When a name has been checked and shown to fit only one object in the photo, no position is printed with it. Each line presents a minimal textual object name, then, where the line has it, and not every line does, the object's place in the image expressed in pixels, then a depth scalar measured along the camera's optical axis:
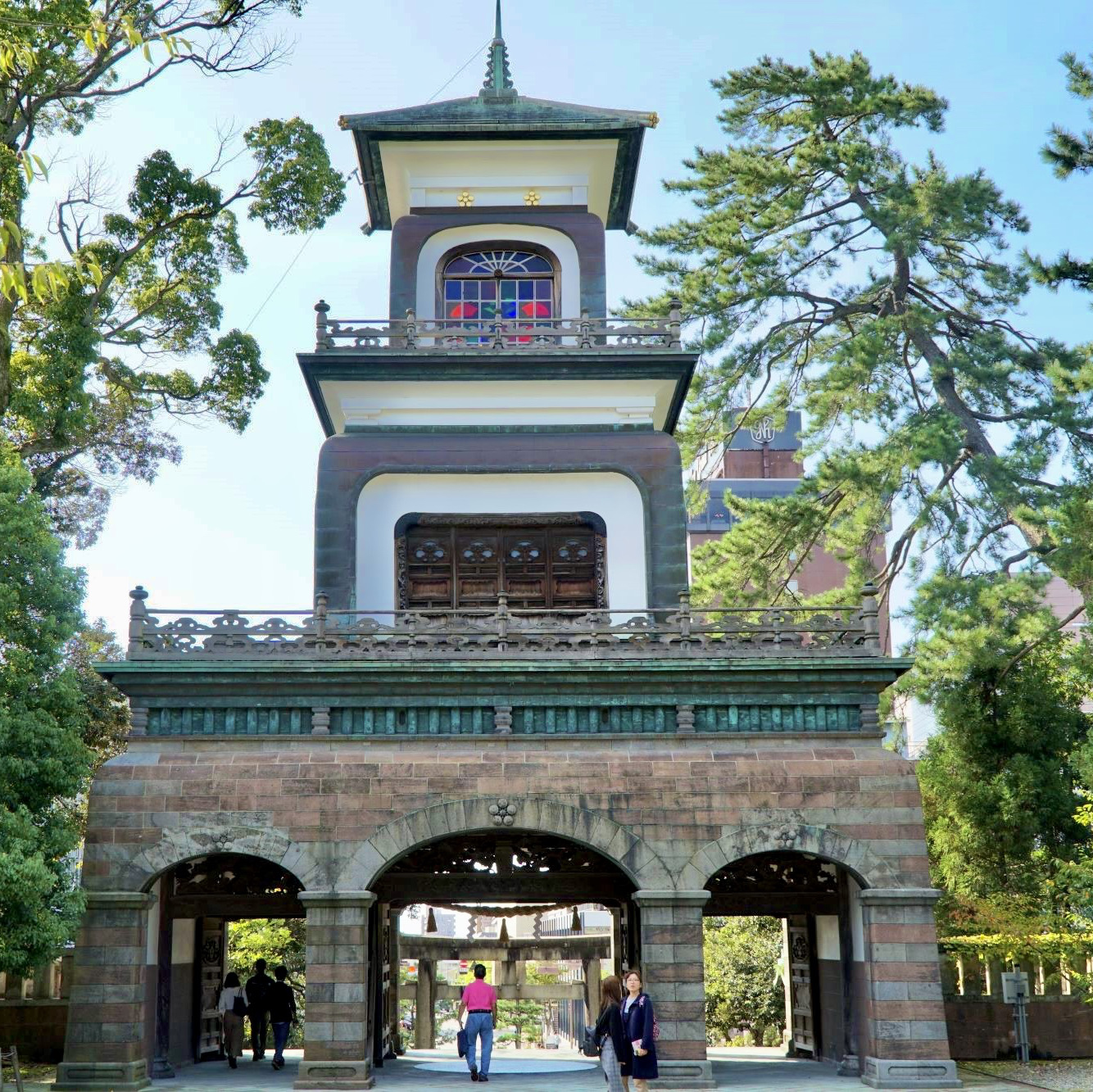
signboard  19.88
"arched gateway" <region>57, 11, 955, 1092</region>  16.14
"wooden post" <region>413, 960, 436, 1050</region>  24.70
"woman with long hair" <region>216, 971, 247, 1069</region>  19.78
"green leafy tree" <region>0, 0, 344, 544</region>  22.23
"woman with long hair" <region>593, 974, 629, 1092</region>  12.97
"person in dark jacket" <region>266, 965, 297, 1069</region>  19.56
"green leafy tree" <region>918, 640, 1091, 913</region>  23.84
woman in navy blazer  12.79
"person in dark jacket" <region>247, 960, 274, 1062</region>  20.20
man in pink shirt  17.44
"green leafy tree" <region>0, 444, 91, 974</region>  15.07
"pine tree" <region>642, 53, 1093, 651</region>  25.30
